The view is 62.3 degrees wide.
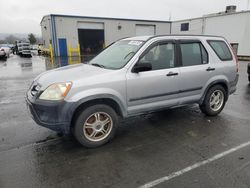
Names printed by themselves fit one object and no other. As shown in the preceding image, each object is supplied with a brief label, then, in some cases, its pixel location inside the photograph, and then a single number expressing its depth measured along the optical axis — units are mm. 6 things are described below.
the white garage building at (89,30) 26133
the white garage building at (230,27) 21891
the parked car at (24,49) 27891
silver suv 3266
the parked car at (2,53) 21862
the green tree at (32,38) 71294
